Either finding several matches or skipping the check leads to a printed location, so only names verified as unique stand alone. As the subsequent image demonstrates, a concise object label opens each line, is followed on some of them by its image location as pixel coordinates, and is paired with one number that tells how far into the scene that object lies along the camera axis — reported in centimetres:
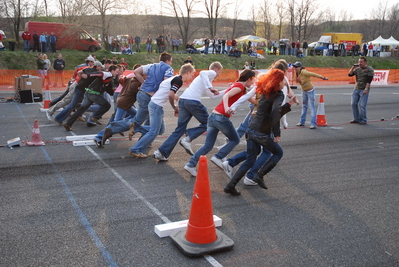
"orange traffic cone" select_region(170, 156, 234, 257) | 421
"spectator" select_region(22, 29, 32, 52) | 2987
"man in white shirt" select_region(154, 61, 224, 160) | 701
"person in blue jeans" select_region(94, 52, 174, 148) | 802
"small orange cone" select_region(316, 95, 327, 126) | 1202
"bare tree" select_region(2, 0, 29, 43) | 3875
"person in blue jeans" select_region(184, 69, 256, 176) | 630
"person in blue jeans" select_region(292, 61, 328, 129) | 1128
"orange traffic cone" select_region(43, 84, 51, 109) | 1423
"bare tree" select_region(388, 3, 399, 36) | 7607
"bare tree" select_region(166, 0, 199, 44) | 4478
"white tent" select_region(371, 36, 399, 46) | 4962
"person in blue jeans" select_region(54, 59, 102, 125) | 1022
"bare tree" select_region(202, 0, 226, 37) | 4870
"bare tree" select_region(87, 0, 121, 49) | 3556
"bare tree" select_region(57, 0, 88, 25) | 3497
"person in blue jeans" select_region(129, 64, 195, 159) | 709
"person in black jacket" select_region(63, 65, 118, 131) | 979
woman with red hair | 555
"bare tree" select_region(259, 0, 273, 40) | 6379
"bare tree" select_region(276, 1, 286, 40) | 6041
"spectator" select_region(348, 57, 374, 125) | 1202
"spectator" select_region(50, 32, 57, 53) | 3017
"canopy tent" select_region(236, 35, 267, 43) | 4719
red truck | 3238
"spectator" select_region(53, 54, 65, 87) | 2358
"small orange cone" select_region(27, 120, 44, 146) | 862
